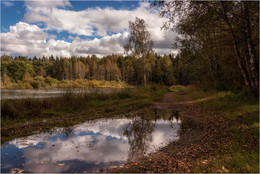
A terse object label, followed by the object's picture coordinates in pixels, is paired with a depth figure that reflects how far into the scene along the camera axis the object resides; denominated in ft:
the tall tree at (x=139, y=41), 110.83
